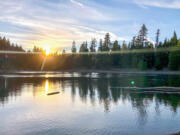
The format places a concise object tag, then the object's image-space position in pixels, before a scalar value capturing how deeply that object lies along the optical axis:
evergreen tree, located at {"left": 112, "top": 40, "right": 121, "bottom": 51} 112.31
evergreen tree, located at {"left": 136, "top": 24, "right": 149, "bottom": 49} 108.00
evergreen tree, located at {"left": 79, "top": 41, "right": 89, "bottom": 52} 123.07
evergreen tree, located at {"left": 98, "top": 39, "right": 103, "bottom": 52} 121.19
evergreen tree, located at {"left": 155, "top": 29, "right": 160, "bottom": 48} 104.91
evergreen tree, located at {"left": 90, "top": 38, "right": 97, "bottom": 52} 123.61
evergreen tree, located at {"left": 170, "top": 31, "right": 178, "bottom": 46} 91.56
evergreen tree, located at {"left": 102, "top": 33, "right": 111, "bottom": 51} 118.93
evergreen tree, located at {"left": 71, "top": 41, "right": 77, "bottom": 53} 136.50
